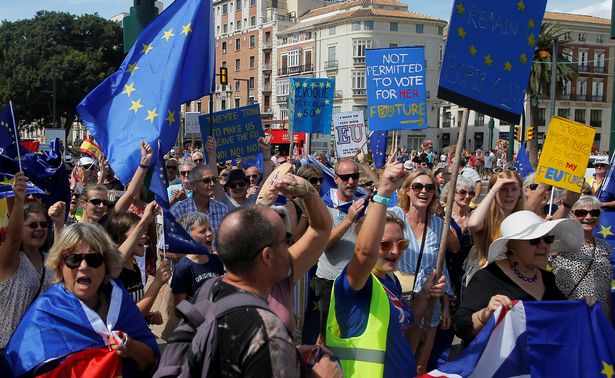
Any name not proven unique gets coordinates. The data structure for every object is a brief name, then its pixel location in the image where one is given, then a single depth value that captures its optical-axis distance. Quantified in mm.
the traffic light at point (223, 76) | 22516
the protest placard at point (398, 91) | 8625
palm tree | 38406
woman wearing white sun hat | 3684
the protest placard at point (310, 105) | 10648
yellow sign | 6000
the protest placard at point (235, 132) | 9000
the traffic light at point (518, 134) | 33500
